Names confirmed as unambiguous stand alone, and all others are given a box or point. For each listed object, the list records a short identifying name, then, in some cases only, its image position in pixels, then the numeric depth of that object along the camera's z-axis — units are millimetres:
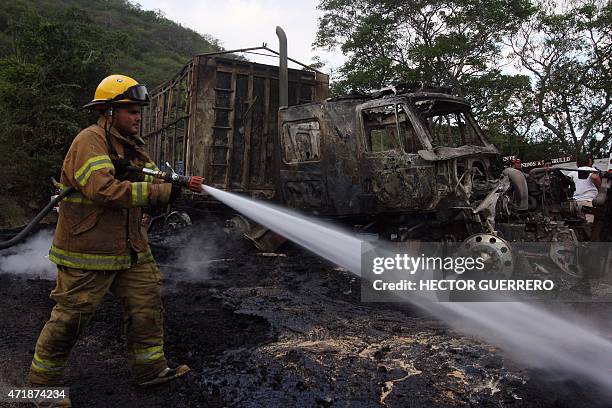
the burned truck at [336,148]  5505
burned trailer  7883
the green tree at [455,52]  16766
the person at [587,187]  6922
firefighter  2674
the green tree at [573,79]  16531
